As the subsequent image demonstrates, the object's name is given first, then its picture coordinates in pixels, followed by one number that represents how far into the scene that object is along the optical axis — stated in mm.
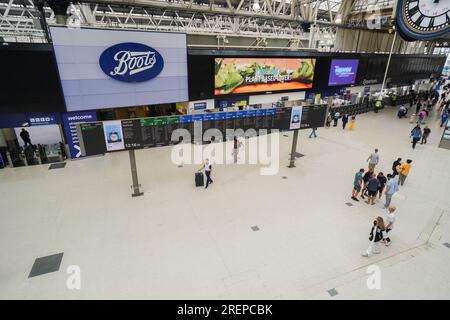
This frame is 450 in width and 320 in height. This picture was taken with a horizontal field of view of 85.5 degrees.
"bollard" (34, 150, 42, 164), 11609
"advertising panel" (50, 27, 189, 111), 9992
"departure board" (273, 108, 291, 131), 10461
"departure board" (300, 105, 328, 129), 10859
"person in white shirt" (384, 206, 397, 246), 6554
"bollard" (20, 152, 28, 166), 11485
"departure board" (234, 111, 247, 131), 10227
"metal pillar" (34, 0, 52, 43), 9845
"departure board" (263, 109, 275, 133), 10377
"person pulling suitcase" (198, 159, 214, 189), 9586
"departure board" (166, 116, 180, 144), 8948
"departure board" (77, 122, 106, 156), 7830
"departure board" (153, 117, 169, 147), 8766
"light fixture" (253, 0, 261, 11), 11320
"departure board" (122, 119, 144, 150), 8344
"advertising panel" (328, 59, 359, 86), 17406
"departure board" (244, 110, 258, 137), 10312
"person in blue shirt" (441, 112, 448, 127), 18894
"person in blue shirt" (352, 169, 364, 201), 8773
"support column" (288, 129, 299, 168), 11447
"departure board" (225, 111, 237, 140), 10125
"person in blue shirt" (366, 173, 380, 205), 8391
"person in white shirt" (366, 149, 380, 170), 10422
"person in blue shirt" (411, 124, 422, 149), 13789
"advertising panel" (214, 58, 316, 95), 13406
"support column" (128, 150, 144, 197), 8969
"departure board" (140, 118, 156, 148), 8578
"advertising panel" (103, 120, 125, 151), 8094
